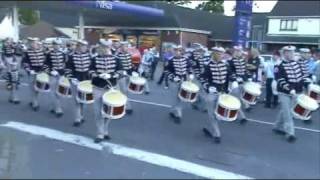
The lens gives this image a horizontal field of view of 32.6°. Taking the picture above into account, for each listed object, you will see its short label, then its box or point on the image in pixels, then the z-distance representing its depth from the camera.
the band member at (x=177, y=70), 12.53
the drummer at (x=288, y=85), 10.12
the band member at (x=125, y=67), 13.25
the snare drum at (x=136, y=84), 13.35
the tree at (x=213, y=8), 44.53
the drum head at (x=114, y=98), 9.16
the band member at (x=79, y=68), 10.92
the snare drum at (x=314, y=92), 11.81
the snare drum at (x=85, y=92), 10.54
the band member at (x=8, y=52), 16.23
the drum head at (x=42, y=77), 12.69
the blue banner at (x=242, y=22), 18.06
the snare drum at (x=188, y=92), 11.95
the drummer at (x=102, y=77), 9.67
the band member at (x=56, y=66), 12.36
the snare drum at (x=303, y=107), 9.95
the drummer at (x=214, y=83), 9.91
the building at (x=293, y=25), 43.09
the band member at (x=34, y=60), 12.88
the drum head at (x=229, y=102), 9.51
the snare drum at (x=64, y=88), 11.94
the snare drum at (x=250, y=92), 12.17
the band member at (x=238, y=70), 12.16
